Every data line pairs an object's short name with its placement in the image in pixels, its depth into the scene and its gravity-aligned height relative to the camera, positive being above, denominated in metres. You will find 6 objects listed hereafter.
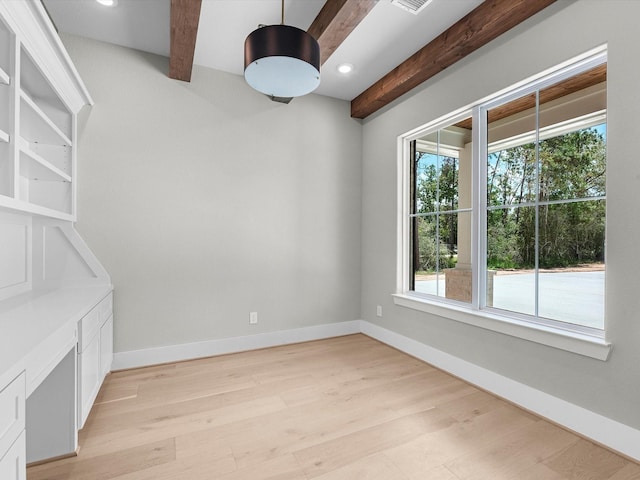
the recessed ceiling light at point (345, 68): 3.24 +1.77
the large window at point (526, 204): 2.12 +0.30
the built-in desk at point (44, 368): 1.12 -0.55
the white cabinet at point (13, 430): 1.06 -0.66
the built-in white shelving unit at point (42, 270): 1.31 -0.23
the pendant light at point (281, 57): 1.60 +0.93
